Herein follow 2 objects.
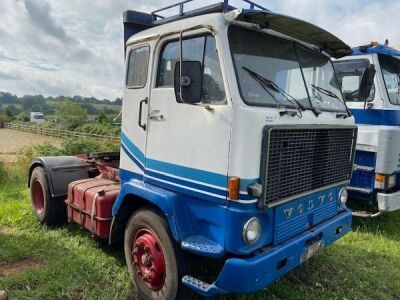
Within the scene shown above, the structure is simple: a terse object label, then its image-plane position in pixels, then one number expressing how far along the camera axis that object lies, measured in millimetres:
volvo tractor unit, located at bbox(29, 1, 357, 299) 2904
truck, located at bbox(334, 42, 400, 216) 5617
